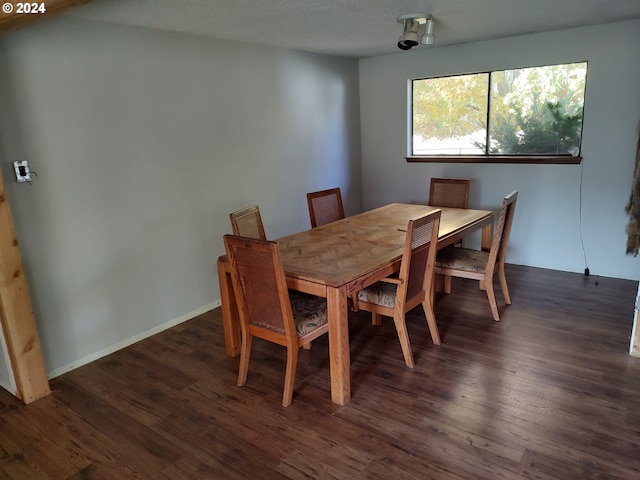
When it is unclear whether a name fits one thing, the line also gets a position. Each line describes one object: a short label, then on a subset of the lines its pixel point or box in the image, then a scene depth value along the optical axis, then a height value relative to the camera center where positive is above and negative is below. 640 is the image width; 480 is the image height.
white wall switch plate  2.44 -0.12
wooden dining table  2.23 -0.72
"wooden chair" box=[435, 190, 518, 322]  3.05 -0.97
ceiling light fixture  3.01 +0.65
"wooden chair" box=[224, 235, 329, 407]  2.16 -0.89
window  3.91 +0.05
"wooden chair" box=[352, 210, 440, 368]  2.47 -0.94
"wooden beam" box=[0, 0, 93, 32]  1.78 +0.55
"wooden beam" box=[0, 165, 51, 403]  2.25 -0.88
